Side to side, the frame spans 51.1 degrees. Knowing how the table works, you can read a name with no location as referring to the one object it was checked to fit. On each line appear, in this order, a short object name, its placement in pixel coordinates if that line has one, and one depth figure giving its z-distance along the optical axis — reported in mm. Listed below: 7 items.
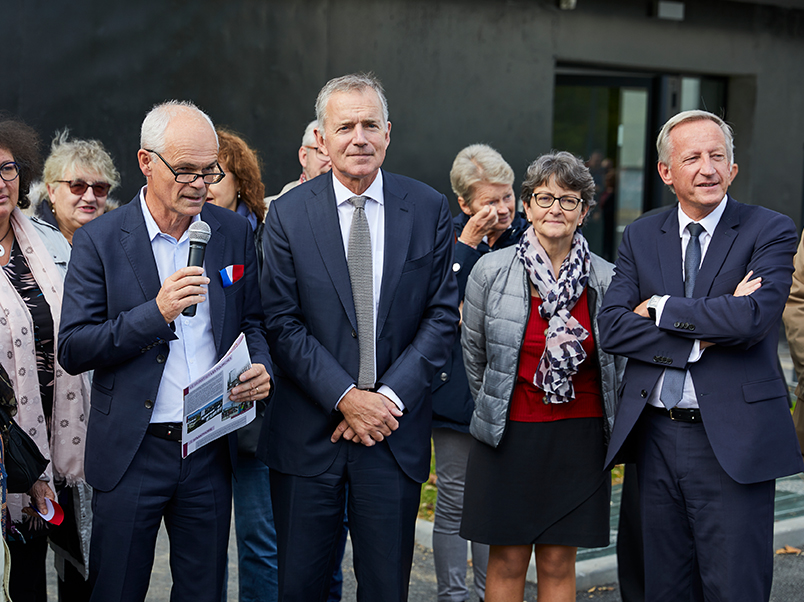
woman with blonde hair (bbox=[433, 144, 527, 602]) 4383
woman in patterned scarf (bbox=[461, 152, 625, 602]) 3748
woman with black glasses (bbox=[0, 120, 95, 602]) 3383
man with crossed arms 3318
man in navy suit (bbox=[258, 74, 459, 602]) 3330
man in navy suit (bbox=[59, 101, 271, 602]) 3105
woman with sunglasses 4395
